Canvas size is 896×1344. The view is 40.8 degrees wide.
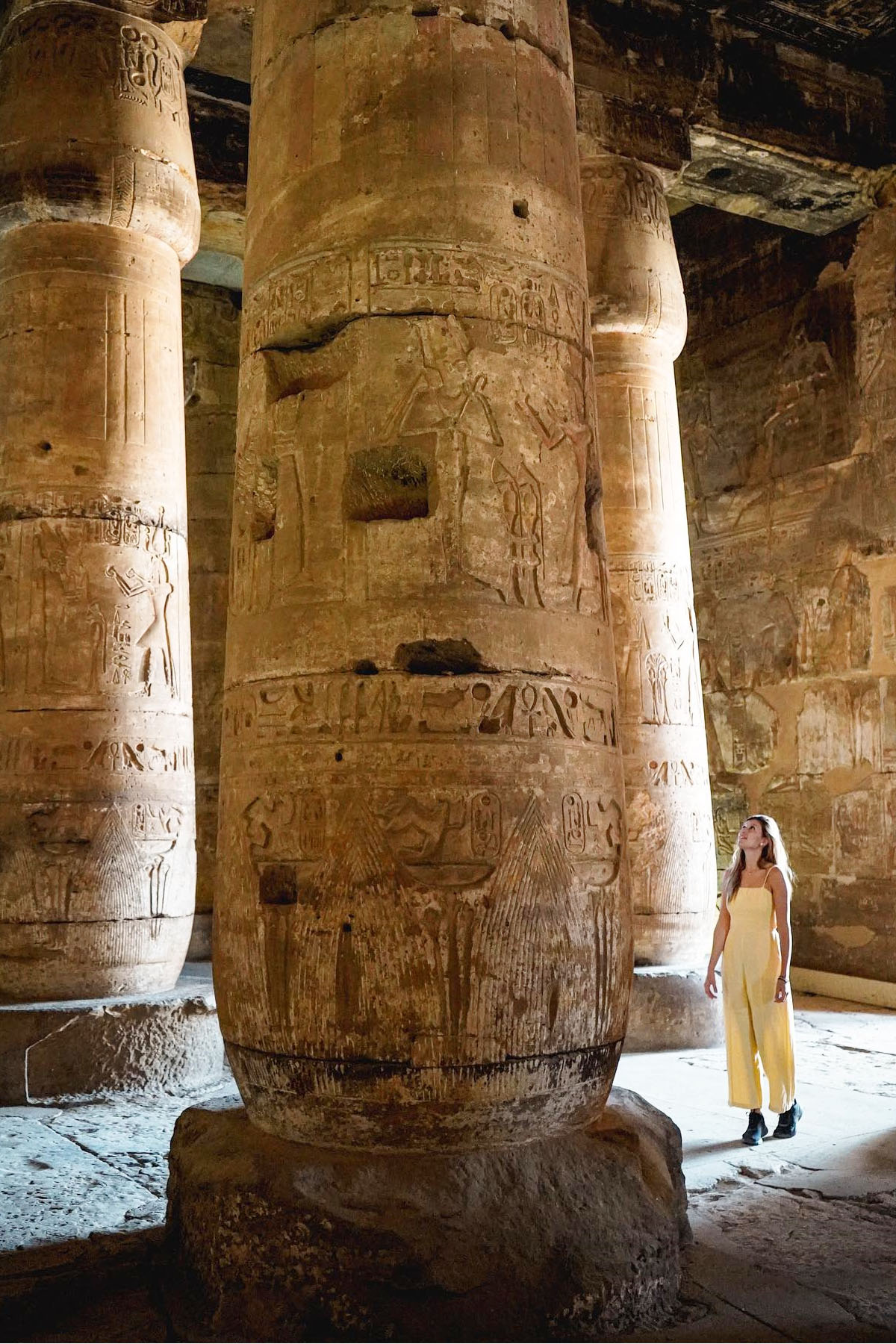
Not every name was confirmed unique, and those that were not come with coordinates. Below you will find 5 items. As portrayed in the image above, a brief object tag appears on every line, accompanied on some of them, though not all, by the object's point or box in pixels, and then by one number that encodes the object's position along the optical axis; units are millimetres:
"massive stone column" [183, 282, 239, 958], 9570
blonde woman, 4684
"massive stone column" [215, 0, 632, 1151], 2922
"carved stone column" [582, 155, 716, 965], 6785
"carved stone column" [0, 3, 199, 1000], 5473
